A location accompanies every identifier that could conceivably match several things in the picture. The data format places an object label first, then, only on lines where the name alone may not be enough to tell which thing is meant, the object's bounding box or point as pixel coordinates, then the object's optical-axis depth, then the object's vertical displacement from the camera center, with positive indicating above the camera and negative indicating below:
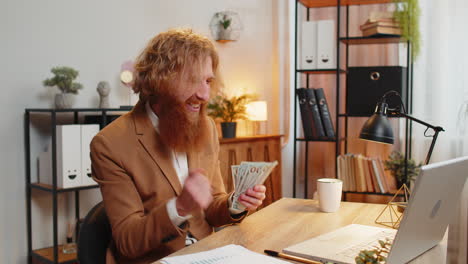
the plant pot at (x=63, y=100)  2.81 +0.01
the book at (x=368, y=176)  3.67 -0.55
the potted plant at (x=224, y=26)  4.11 +0.63
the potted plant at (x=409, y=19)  3.61 +0.61
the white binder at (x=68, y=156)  2.72 -0.30
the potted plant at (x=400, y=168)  3.55 -0.48
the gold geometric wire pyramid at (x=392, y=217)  1.73 -0.42
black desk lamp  1.82 -0.10
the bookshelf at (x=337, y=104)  3.82 -0.02
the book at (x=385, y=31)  3.65 +0.53
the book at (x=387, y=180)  3.64 -0.57
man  1.56 -0.18
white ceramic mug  1.90 -0.36
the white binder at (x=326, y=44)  3.85 +0.45
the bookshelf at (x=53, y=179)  2.73 -0.44
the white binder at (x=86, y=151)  2.82 -0.29
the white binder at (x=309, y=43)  3.90 +0.46
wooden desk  1.48 -0.43
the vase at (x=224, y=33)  4.14 +0.57
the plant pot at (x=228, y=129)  3.79 -0.21
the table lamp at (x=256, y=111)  4.15 -0.08
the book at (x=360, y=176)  3.67 -0.55
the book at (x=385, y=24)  3.65 +0.58
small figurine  3.03 +0.05
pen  1.35 -0.43
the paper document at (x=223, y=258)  1.31 -0.42
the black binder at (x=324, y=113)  3.84 -0.09
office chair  1.48 -0.42
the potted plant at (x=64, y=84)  2.81 +0.10
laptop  1.19 -0.34
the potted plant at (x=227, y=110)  3.82 -0.07
